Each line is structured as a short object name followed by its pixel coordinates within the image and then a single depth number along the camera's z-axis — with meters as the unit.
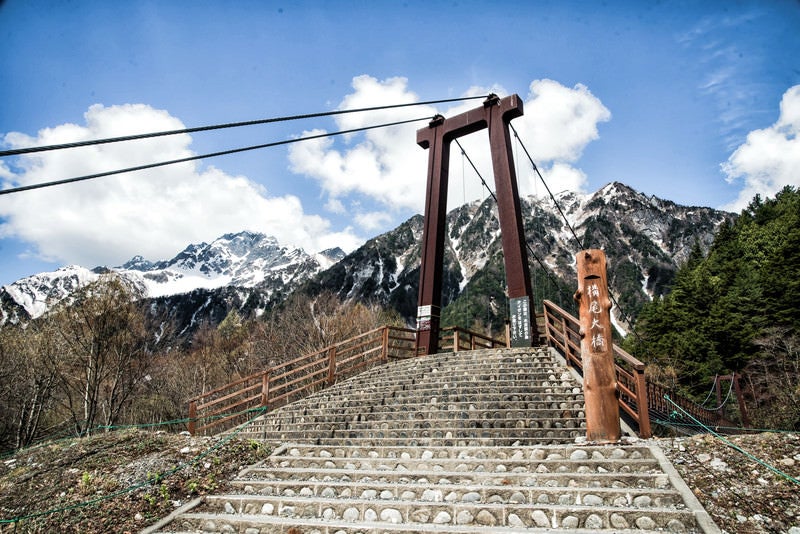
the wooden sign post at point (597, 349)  5.15
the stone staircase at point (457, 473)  3.49
